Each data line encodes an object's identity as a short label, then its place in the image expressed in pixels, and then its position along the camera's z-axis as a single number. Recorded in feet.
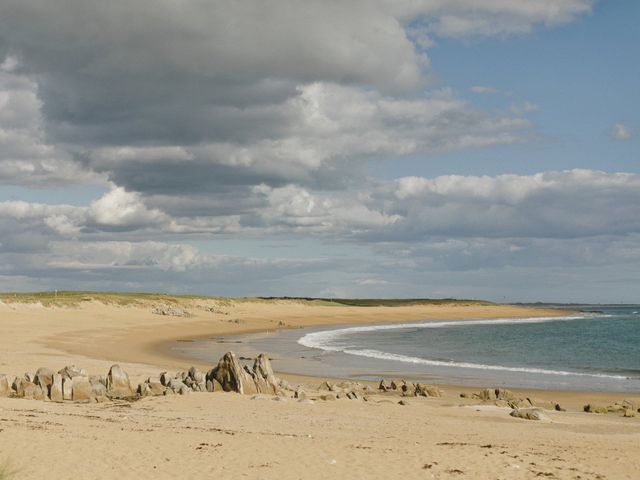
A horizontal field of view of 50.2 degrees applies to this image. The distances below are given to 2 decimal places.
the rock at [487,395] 94.79
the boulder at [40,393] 83.30
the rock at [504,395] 93.99
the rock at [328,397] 86.55
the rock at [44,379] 85.03
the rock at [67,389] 84.69
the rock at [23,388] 83.20
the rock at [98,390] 85.20
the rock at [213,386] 91.71
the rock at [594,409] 87.40
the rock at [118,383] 87.51
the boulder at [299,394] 89.04
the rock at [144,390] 86.73
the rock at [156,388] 87.20
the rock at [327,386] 97.00
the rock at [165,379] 89.15
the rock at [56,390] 83.76
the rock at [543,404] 90.53
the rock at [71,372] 88.79
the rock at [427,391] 97.30
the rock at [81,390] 84.69
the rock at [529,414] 76.79
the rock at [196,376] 92.38
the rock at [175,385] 87.10
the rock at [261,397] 85.51
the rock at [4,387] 83.41
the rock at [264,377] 92.12
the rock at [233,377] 91.25
